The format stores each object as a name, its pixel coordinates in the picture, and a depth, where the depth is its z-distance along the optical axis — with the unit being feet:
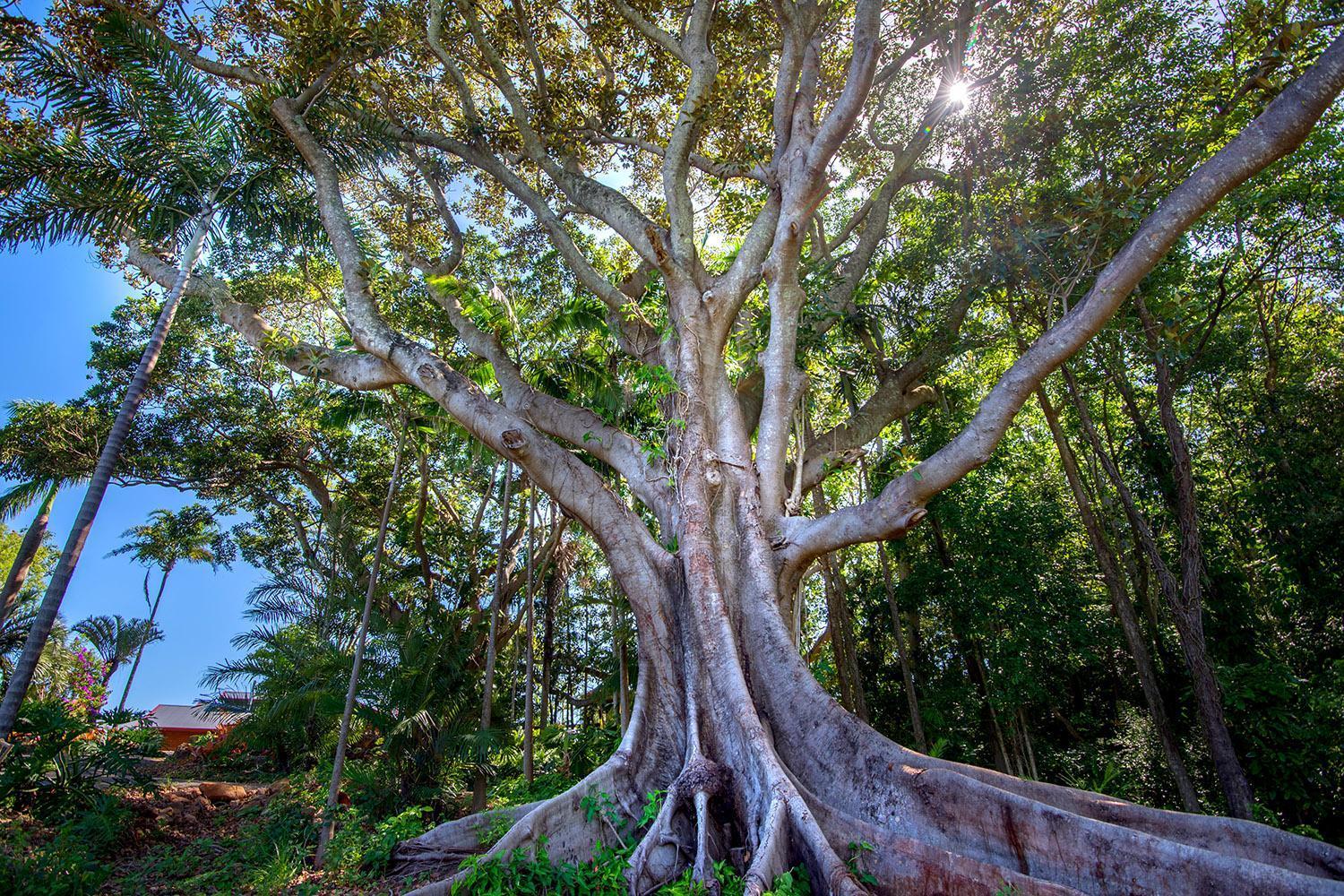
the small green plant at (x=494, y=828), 15.53
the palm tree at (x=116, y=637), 39.93
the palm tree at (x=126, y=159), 21.88
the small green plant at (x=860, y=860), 12.10
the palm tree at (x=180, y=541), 52.70
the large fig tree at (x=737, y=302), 13.28
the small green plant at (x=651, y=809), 15.01
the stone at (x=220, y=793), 31.37
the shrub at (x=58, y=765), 19.72
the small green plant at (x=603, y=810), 15.15
